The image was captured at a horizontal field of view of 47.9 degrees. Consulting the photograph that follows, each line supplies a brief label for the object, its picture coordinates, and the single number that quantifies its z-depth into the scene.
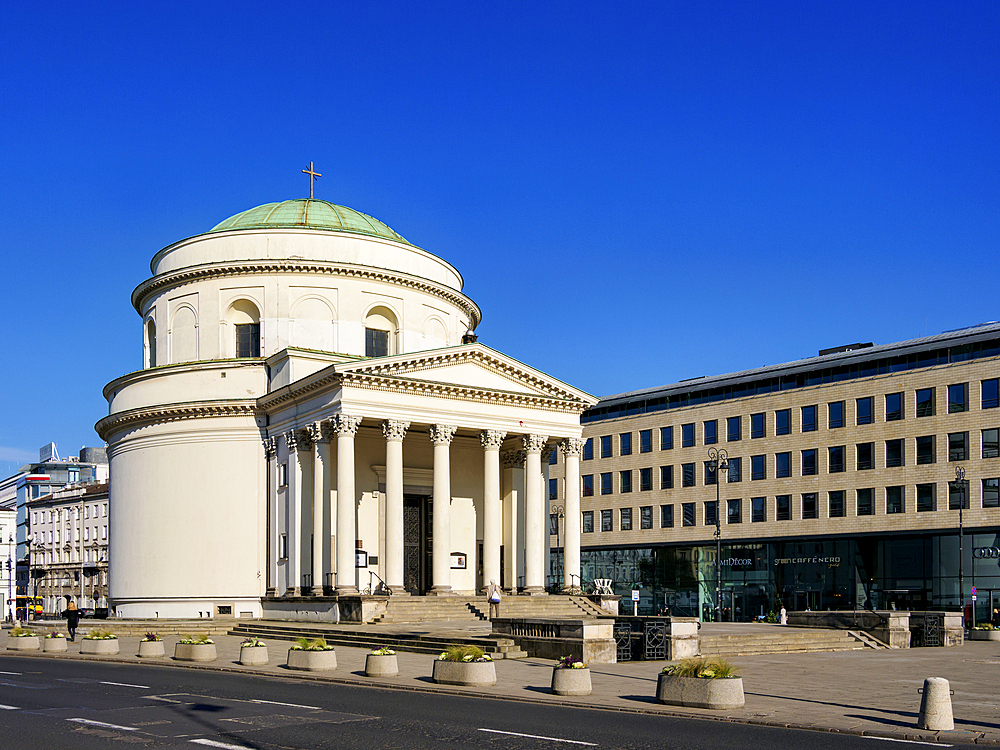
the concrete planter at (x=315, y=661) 27.86
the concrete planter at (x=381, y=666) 26.39
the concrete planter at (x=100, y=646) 35.34
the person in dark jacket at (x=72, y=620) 43.69
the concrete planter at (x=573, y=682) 22.27
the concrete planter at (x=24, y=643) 38.84
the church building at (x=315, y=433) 47.09
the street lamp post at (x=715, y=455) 77.51
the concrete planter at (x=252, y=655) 30.28
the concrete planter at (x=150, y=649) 34.06
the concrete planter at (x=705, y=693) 19.73
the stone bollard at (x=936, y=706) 17.27
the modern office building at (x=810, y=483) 69.62
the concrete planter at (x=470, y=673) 23.86
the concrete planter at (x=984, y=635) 48.47
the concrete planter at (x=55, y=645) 37.62
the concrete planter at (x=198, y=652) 31.94
